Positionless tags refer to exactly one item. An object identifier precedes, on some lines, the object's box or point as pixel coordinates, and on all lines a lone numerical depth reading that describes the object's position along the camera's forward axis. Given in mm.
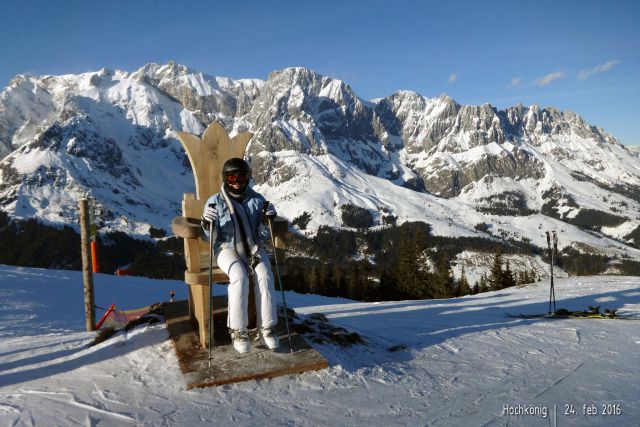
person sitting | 5324
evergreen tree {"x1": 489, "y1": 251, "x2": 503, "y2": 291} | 51625
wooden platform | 4695
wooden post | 8812
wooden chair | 5840
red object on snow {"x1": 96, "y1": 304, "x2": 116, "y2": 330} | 8289
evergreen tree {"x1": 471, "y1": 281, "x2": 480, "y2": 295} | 57688
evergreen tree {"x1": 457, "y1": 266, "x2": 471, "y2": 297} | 55388
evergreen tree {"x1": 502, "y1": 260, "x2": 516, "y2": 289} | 52062
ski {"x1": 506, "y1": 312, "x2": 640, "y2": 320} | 9352
